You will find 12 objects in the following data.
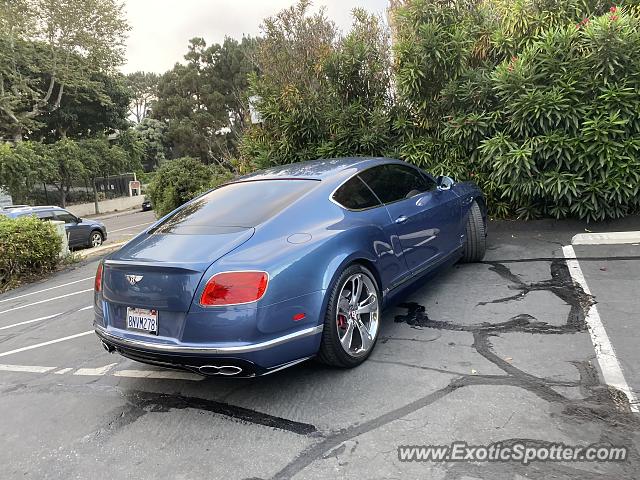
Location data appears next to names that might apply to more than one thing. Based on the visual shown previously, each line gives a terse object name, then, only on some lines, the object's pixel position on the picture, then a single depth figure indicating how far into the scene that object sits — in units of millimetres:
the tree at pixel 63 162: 29797
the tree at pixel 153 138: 45375
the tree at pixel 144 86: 59534
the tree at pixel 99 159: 32562
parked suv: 15227
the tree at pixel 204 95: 37812
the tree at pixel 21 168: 25859
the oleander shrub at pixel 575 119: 6227
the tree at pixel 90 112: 34906
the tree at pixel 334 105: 8359
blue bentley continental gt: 2922
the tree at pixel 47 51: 29484
